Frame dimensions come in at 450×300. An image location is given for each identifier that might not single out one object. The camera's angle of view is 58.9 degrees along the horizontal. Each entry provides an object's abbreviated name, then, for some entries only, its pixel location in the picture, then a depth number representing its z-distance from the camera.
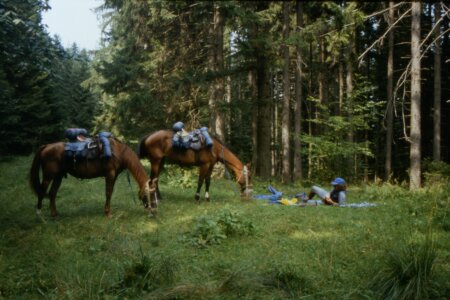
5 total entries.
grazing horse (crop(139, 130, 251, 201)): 11.60
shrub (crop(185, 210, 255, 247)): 7.07
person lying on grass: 11.14
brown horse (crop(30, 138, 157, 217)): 9.60
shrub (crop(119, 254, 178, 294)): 4.79
